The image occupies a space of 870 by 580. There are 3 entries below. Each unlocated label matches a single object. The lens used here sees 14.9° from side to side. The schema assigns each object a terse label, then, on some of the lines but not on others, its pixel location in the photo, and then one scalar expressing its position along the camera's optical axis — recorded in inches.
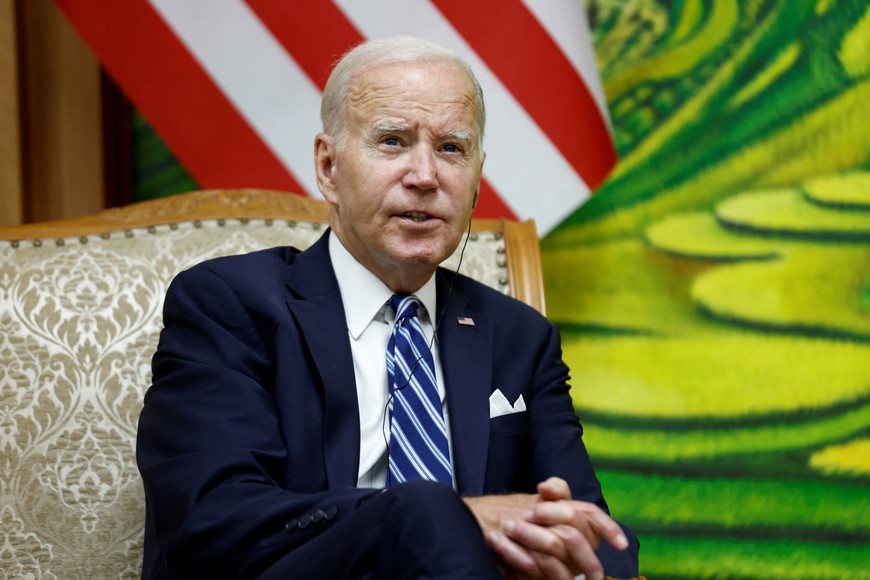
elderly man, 121.3
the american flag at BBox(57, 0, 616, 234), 144.2
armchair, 131.9
